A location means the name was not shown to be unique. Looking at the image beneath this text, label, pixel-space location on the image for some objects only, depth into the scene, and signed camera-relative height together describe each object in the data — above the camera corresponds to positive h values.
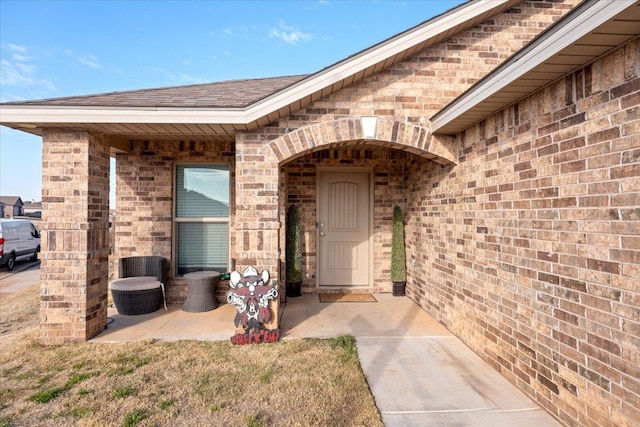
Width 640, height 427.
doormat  6.15 -1.43
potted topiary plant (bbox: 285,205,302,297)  6.27 -0.60
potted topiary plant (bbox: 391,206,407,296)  6.39 -0.70
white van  10.81 -0.67
